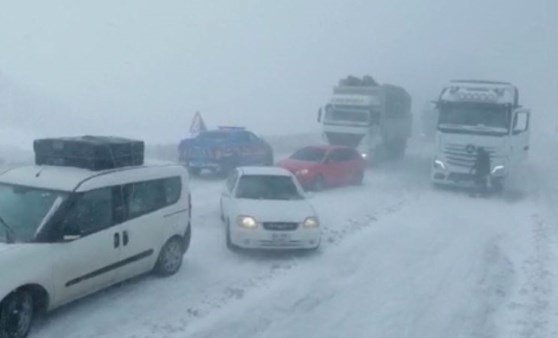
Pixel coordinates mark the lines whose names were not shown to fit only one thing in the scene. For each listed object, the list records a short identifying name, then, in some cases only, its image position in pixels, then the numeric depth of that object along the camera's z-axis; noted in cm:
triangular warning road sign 2842
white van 763
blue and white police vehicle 2309
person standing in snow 2239
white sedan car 1212
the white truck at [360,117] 2856
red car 2152
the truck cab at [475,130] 2247
